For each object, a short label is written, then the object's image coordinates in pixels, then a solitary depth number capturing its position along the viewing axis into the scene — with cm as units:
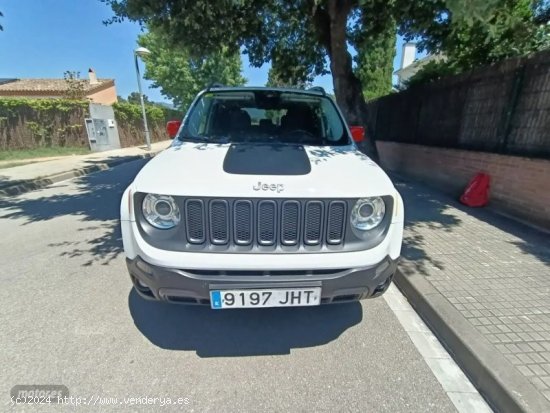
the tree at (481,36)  608
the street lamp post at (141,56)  1482
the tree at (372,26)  708
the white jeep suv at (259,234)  193
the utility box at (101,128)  1670
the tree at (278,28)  546
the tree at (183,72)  2627
